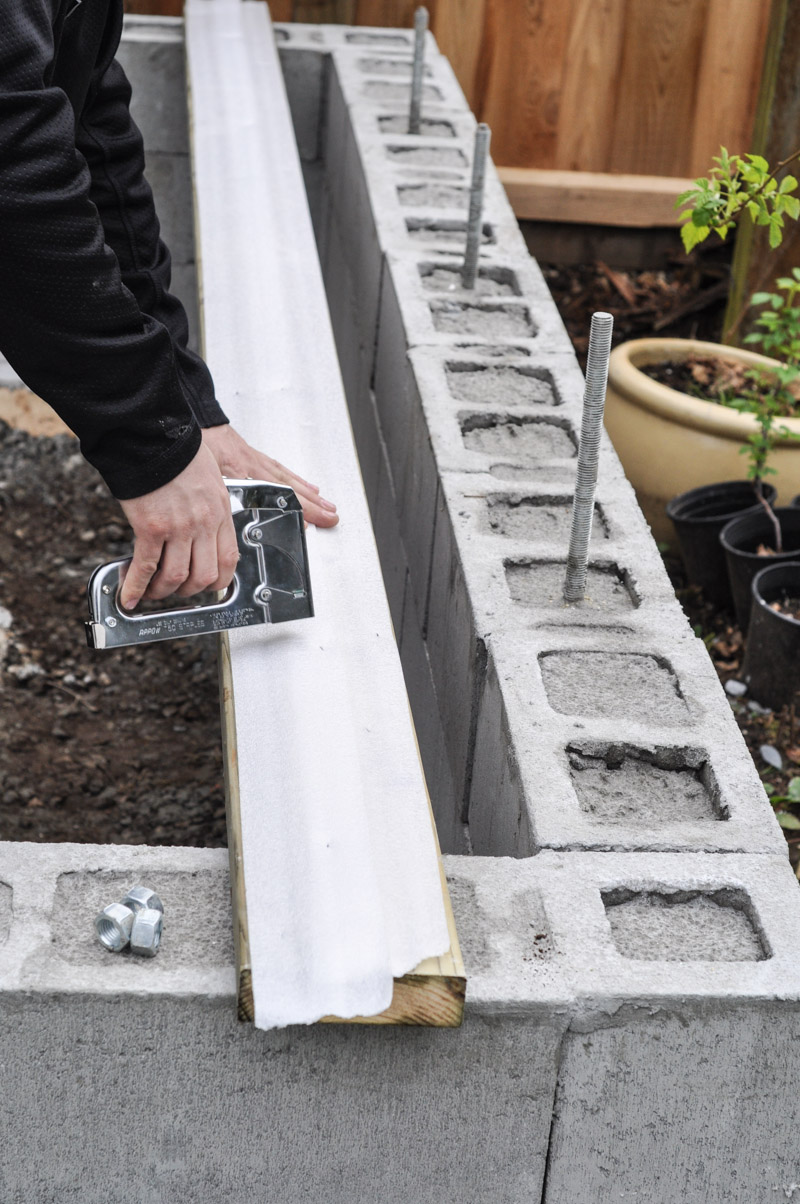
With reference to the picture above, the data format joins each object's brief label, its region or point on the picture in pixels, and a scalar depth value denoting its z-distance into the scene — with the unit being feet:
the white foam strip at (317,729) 5.09
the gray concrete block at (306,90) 15.53
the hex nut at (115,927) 5.29
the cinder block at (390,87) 14.33
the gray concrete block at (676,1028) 5.33
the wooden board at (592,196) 18.24
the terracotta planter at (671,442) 13.64
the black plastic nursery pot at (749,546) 12.05
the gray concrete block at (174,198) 15.96
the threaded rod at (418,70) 13.12
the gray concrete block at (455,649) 7.36
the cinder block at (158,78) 15.30
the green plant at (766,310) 8.29
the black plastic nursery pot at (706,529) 13.04
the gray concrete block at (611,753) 6.13
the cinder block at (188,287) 16.47
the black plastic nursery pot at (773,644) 11.11
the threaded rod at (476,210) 10.25
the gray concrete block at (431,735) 8.21
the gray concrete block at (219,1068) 5.23
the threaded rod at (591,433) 6.93
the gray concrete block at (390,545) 10.18
